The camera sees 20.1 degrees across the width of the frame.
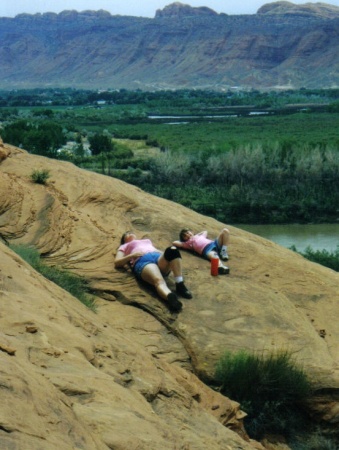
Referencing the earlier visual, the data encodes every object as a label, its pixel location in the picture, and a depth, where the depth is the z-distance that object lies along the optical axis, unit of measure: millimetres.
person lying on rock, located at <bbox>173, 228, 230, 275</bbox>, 11984
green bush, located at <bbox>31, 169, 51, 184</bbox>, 12523
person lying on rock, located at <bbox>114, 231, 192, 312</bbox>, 10625
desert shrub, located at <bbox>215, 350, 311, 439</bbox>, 9906
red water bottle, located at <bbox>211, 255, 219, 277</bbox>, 11500
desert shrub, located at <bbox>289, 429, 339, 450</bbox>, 9875
